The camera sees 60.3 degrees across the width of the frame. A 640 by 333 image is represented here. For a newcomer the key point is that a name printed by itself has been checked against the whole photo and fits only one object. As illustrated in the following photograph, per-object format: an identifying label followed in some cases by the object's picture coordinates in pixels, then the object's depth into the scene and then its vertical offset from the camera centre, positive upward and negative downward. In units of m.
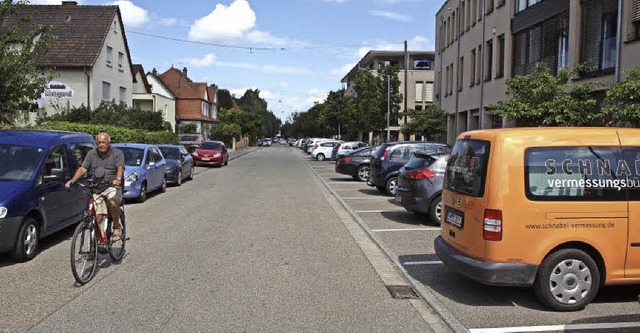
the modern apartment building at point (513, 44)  16.11 +3.72
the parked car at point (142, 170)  14.08 -0.99
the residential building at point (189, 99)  68.62 +4.59
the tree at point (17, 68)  11.61 +1.41
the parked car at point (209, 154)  31.53 -1.11
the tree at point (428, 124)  32.50 +0.76
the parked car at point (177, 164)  18.84 -1.07
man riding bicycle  6.89 -0.52
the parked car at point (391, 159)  15.82 -0.64
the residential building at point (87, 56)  33.00 +4.99
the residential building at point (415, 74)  65.00 +7.41
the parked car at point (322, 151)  43.34 -1.20
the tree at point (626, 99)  10.46 +0.78
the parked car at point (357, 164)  21.53 -1.09
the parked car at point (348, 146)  33.08 -0.60
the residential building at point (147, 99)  44.06 +2.95
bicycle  6.22 -1.29
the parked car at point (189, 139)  41.00 -0.36
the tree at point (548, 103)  13.55 +0.89
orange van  5.39 -0.74
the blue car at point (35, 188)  7.05 -0.77
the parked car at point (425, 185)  10.48 -0.93
